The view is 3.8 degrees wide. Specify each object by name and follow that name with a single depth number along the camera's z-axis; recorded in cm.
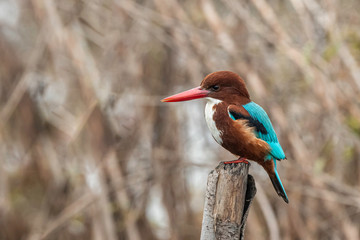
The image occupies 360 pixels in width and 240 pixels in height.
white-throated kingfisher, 715
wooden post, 704
